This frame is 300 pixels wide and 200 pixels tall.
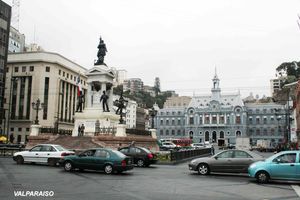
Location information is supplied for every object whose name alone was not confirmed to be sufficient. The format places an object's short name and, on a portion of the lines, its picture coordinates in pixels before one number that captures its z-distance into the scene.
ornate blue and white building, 113.88
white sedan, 22.77
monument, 40.84
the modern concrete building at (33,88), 81.81
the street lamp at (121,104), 38.28
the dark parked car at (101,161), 18.01
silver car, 18.31
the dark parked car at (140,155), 24.02
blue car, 15.31
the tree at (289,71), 102.81
